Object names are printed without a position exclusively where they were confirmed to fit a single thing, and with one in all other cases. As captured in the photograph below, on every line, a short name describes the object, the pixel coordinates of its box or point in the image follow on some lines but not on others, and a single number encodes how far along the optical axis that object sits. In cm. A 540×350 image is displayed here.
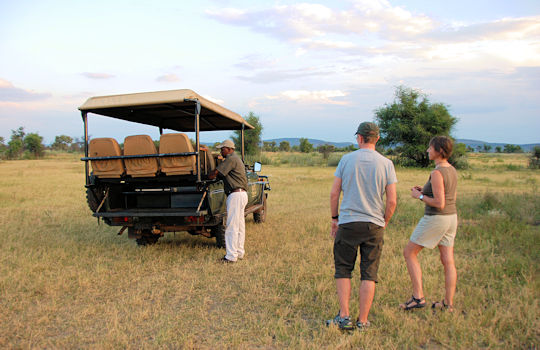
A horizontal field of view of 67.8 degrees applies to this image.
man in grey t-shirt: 366
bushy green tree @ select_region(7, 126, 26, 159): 4366
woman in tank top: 395
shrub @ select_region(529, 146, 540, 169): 2911
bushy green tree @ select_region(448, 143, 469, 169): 3199
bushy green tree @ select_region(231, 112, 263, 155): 3603
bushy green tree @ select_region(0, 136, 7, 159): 4268
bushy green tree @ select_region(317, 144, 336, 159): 4338
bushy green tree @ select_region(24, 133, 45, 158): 4644
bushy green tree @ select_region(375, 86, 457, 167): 3265
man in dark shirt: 610
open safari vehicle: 594
